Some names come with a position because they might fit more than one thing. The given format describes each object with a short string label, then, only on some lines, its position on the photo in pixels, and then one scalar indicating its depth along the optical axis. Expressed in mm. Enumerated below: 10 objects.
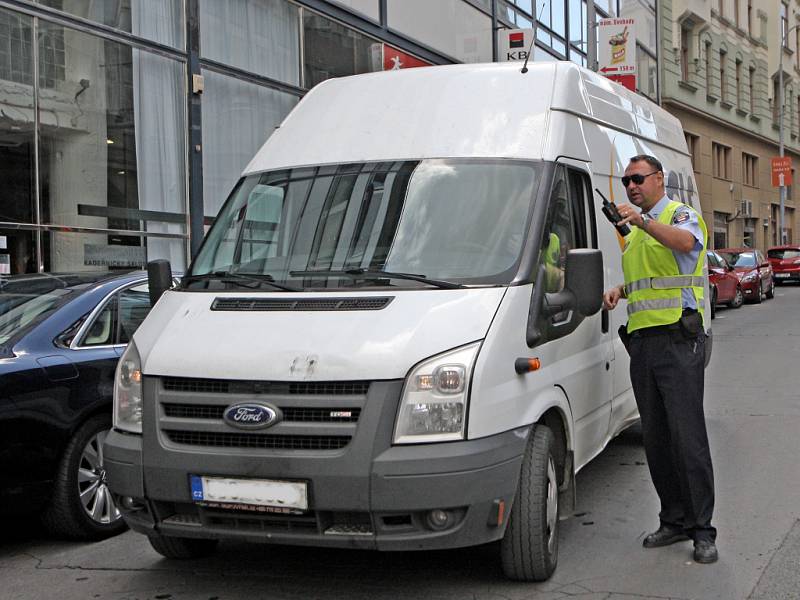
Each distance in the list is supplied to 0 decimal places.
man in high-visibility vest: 4801
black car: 4863
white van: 3924
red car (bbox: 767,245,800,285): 33406
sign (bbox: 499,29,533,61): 17500
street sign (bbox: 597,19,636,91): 21219
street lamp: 45553
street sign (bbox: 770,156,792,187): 44375
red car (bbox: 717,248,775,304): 24953
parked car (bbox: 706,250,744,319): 22012
